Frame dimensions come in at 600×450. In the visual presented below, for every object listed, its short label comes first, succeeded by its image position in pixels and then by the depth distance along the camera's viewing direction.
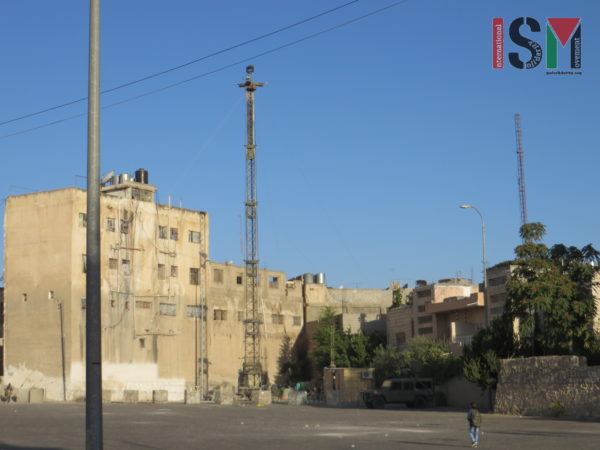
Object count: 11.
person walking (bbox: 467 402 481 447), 24.81
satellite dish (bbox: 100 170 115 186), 98.09
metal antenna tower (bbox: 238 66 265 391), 96.62
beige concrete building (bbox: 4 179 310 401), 83.75
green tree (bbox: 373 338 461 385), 62.25
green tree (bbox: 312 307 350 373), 95.19
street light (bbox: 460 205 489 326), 49.56
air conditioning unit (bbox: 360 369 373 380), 71.38
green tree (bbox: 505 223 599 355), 44.62
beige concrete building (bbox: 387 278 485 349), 84.26
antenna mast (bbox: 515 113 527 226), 95.25
